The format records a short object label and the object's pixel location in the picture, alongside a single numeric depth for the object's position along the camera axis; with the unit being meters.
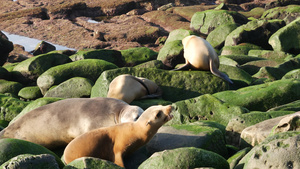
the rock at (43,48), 38.66
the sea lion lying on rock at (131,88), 16.23
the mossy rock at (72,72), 21.80
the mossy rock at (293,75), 18.62
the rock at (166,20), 48.98
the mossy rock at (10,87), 23.61
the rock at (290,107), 13.02
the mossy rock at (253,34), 30.72
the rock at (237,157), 8.66
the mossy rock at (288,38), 27.69
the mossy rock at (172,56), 24.83
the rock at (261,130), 8.84
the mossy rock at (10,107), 16.95
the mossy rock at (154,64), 22.64
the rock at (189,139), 9.52
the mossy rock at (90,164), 7.35
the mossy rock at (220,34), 33.06
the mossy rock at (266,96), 14.99
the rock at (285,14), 38.25
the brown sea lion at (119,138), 8.83
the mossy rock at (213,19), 39.27
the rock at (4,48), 32.19
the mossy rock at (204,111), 12.72
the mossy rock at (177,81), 17.86
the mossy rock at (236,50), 28.34
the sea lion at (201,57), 18.70
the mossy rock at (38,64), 25.39
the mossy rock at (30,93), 22.72
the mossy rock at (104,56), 26.83
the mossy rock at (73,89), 18.94
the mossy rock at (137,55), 27.33
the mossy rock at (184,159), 7.81
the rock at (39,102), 14.54
